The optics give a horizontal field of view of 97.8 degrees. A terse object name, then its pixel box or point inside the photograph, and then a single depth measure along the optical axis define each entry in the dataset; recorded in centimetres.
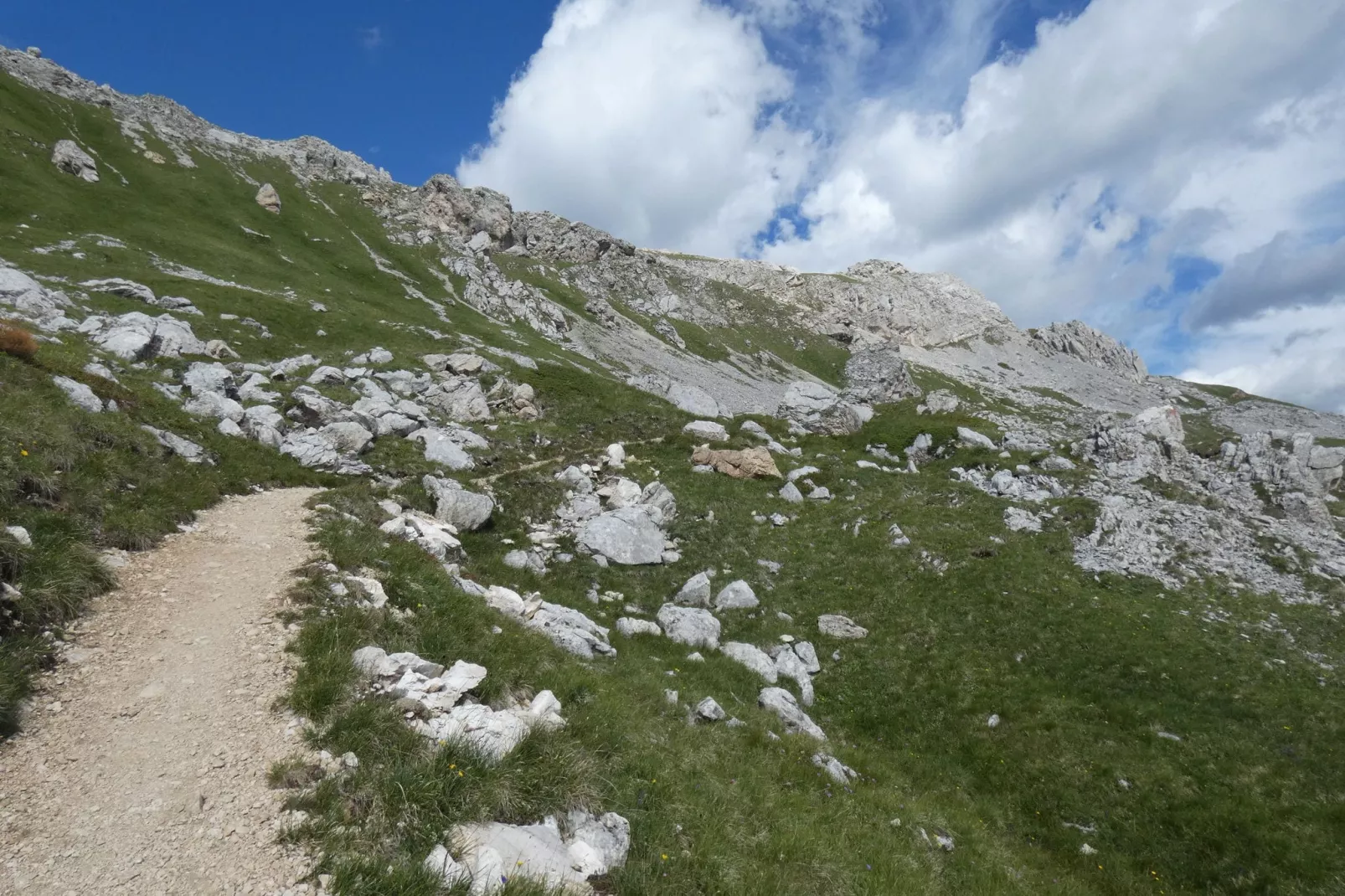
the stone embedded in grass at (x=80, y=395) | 1834
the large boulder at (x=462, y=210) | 15012
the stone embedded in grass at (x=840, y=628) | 2283
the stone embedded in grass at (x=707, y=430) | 4275
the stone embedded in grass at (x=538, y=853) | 666
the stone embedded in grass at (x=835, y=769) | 1370
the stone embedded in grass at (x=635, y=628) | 1983
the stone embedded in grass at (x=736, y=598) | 2400
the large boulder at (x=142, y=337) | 3575
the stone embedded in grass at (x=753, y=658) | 1925
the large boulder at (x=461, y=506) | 2566
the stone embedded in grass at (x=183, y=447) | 1973
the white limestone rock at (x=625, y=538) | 2639
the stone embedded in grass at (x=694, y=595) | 2359
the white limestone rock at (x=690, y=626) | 2028
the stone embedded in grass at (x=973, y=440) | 4234
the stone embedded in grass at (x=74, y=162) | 9088
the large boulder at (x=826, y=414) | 5094
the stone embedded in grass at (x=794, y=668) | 1925
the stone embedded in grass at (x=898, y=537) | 2845
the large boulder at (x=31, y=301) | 3794
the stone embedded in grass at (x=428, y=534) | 1953
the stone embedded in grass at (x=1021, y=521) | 2948
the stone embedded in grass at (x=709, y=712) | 1437
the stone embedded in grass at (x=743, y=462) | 3694
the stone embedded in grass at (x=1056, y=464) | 3638
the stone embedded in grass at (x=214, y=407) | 2645
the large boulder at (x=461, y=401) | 4291
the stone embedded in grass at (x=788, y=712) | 1667
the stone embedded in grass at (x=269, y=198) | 11438
